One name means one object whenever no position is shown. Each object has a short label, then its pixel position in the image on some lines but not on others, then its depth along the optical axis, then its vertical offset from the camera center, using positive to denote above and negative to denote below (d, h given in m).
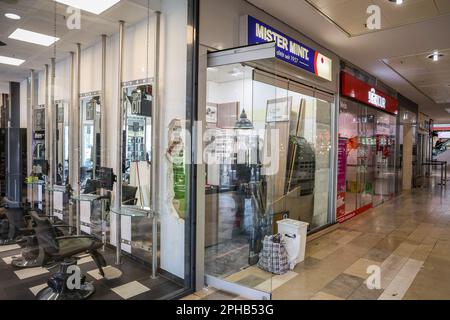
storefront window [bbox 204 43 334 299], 3.42 -0.12
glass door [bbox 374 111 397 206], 8.44 -0.11
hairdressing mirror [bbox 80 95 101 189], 4.39 +0.20
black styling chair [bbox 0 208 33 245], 3.96 -0.96
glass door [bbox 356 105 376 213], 7.27 -0.12
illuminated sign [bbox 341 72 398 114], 6.10 +1.35
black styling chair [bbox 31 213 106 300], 2.96 -1.08
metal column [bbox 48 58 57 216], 4.37 +0.16
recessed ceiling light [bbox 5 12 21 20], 3.36 +1.45
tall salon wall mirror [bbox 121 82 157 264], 3.73 -0.23
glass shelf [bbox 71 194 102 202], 4.31 -0.64
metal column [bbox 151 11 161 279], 3.55 +0.02
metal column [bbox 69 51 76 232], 4.57 +0.01
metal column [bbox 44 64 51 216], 4.34 +0.09
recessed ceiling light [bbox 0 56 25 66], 3.78 +1.09
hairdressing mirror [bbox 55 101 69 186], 4.54 +0.10
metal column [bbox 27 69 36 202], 4.10 +0.34
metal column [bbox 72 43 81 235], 4.52 +0.06
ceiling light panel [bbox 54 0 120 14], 3.50 +1.64
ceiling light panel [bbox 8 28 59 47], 3.73 +1.37
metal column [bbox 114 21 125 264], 3.92 +0.04
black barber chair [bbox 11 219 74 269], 3.53 -1.22
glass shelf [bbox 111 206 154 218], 3.66 -0.71
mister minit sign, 3.81 +1.45
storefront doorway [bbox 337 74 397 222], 6.39 -0.04
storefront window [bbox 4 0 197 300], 3.21 -0.02
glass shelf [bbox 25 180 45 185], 4.35 -0.44
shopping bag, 3.60 -1.19
